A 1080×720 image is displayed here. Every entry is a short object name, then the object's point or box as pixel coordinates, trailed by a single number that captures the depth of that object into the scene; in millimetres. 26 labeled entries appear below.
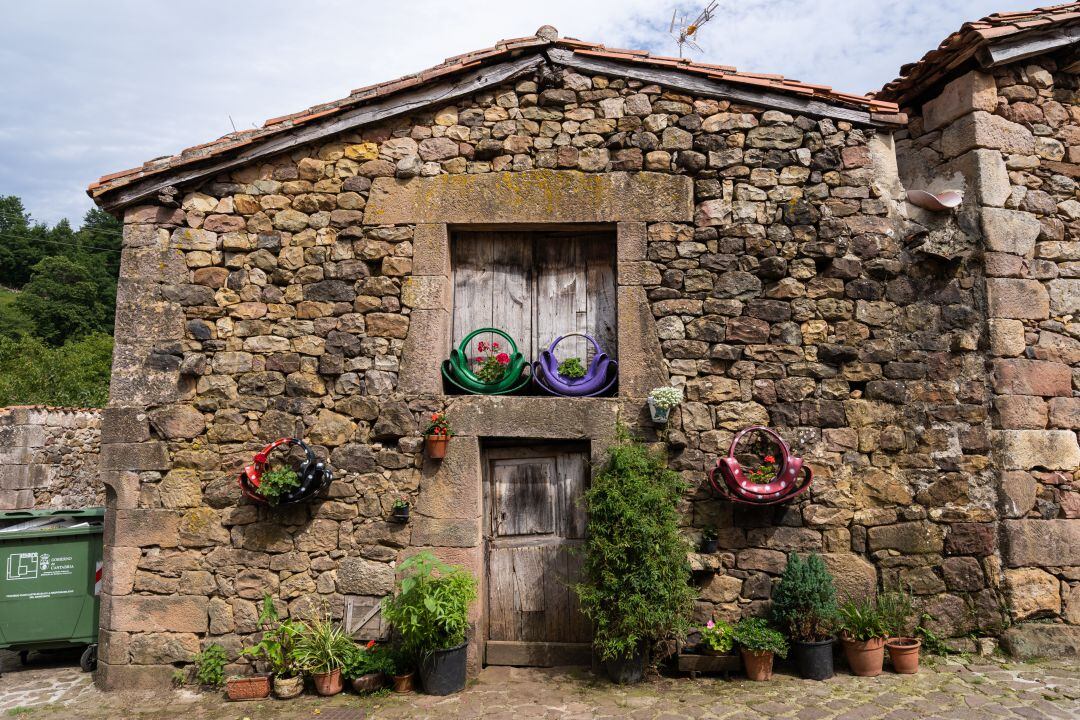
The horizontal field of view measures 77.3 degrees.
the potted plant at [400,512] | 5312
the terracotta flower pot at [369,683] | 4957
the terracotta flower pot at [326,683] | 4984
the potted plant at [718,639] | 5016
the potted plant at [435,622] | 4840
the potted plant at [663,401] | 5250
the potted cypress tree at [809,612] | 4906
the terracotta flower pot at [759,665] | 4910
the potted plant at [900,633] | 4926
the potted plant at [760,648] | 4902
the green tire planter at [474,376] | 5570
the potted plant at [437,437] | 5305
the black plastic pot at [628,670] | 4996
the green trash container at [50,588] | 5672
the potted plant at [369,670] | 4973
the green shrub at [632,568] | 4852
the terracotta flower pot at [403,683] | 4969
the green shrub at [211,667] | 5168
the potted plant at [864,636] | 4941
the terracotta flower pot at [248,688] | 4977
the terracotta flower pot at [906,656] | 4914
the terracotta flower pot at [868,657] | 4930
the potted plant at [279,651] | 4988
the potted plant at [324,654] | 4992
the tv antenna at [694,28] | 6246
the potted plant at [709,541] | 5234
